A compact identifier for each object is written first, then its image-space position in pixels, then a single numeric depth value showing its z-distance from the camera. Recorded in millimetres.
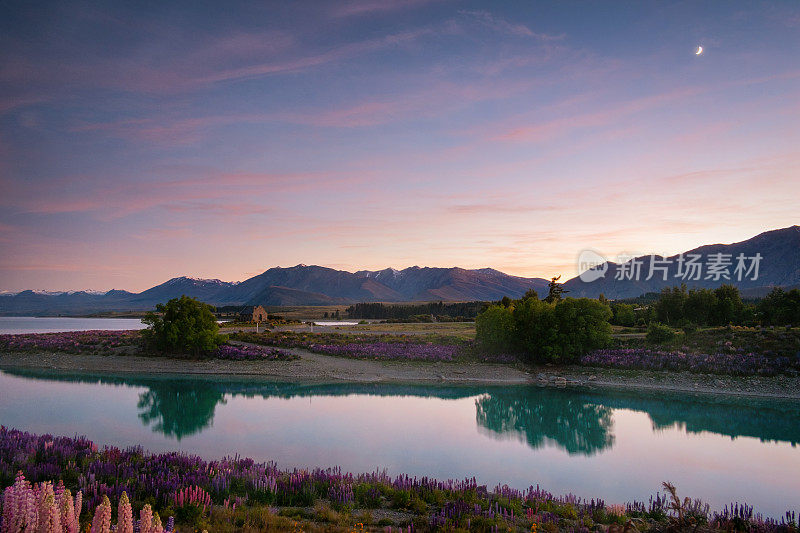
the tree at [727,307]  57094
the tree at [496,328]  42750
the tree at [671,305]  59812
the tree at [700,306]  58000
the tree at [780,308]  49625
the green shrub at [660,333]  41844
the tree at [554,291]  62406
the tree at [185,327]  43156
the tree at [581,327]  39656
